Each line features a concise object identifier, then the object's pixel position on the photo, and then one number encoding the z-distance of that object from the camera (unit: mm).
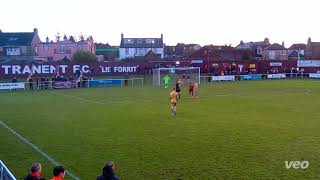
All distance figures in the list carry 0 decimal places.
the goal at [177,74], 55594
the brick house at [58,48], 99750
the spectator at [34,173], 8023
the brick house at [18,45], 97000
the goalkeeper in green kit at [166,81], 47566
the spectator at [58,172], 7835
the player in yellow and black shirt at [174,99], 23688
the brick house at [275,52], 113244
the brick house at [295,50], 107388
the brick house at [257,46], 111375
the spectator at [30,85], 46950
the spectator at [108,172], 7895
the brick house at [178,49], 122688
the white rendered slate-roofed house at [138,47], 111625
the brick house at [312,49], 97188
